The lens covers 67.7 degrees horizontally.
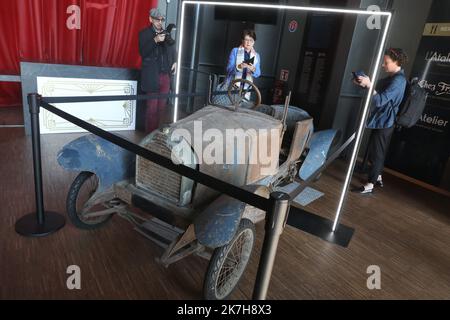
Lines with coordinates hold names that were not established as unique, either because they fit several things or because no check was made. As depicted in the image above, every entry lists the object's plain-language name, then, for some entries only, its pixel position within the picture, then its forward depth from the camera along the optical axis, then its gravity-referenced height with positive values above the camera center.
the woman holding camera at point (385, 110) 3.46 -0.37
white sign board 4.32 -0.92
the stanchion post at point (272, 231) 1.14 -0.56
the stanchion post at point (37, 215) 2.03 -1.29
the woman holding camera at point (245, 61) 4.07 -0.06
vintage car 1.76 -0.85
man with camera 4.32 -0.20
